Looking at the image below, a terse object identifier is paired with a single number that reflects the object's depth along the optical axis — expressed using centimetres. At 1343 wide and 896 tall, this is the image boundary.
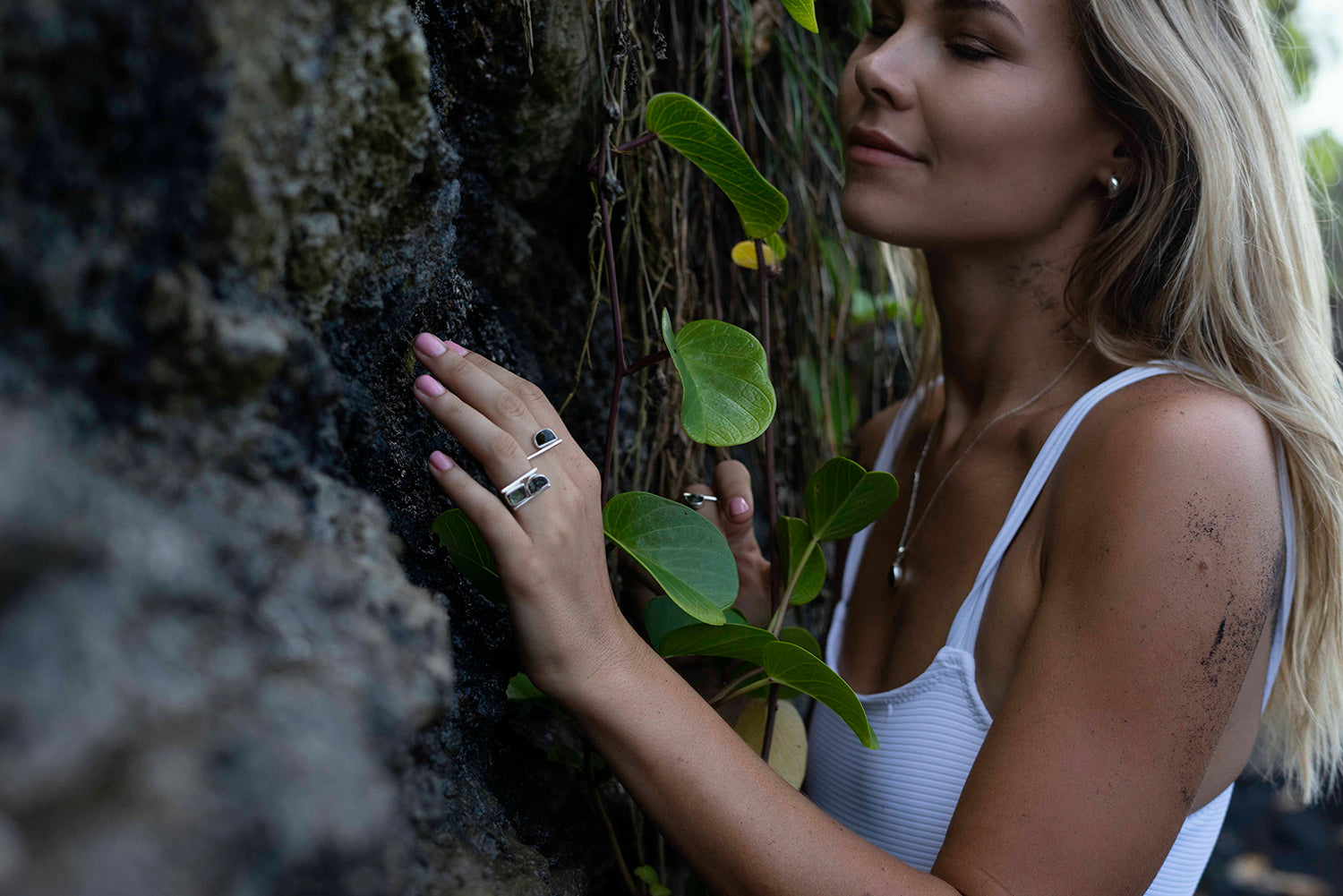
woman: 79
